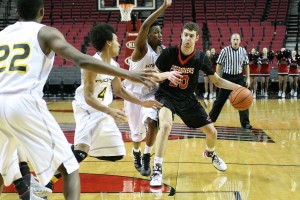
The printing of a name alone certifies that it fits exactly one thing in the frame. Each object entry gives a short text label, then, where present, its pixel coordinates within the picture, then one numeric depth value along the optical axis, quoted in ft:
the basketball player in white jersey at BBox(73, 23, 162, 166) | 14.21
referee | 28.71
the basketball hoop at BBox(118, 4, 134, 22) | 38.06
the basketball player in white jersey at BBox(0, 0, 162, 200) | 9.48
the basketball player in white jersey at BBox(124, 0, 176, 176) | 17.37
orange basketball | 19.02
